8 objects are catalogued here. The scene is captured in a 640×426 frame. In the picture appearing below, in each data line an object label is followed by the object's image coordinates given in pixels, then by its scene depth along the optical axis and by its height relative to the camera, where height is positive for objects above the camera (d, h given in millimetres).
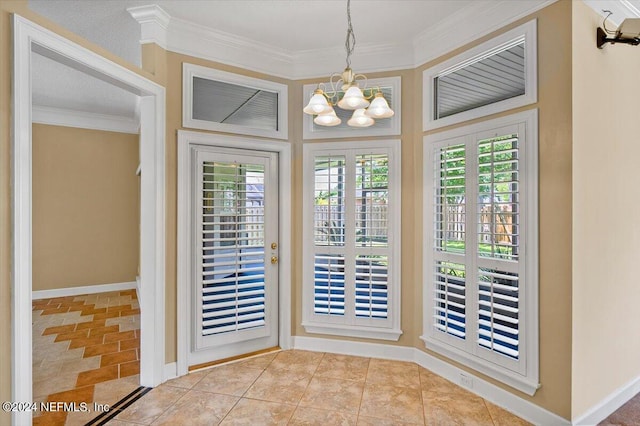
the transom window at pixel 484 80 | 2209 +1016
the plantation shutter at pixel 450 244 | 2609 -280
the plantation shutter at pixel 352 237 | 3098 -259
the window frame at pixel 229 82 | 2805 +1056
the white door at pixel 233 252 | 2891 -386
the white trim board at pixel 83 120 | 4996 +1493
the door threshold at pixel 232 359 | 2875 -1387
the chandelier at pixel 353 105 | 1721 +583
